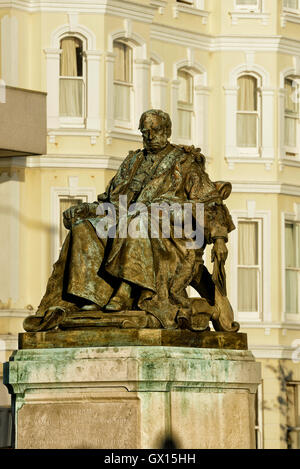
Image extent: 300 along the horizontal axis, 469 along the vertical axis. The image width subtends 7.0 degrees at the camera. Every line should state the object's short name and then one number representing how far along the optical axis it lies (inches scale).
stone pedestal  809.5
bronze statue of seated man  840.9
